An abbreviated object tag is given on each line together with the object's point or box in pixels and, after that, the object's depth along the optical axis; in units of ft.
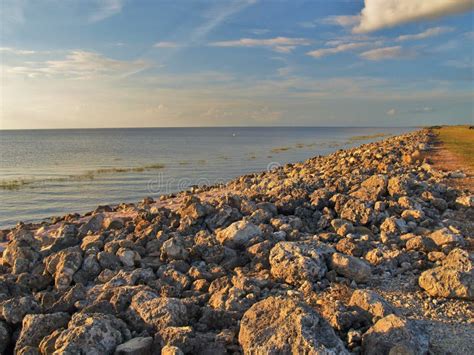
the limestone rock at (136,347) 14.76
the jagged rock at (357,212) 29.66
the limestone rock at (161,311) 16.68
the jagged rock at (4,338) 17.29
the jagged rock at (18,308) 18.47
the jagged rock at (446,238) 24.73
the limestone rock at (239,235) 26.55
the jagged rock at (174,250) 25.18
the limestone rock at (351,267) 21.88
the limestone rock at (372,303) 16.94
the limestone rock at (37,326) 16.56
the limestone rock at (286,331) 13.76
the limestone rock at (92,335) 14.66
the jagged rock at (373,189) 33.94
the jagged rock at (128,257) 25.32
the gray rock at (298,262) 21.56
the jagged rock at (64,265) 23.95
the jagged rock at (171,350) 14.02
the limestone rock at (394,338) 14.47
